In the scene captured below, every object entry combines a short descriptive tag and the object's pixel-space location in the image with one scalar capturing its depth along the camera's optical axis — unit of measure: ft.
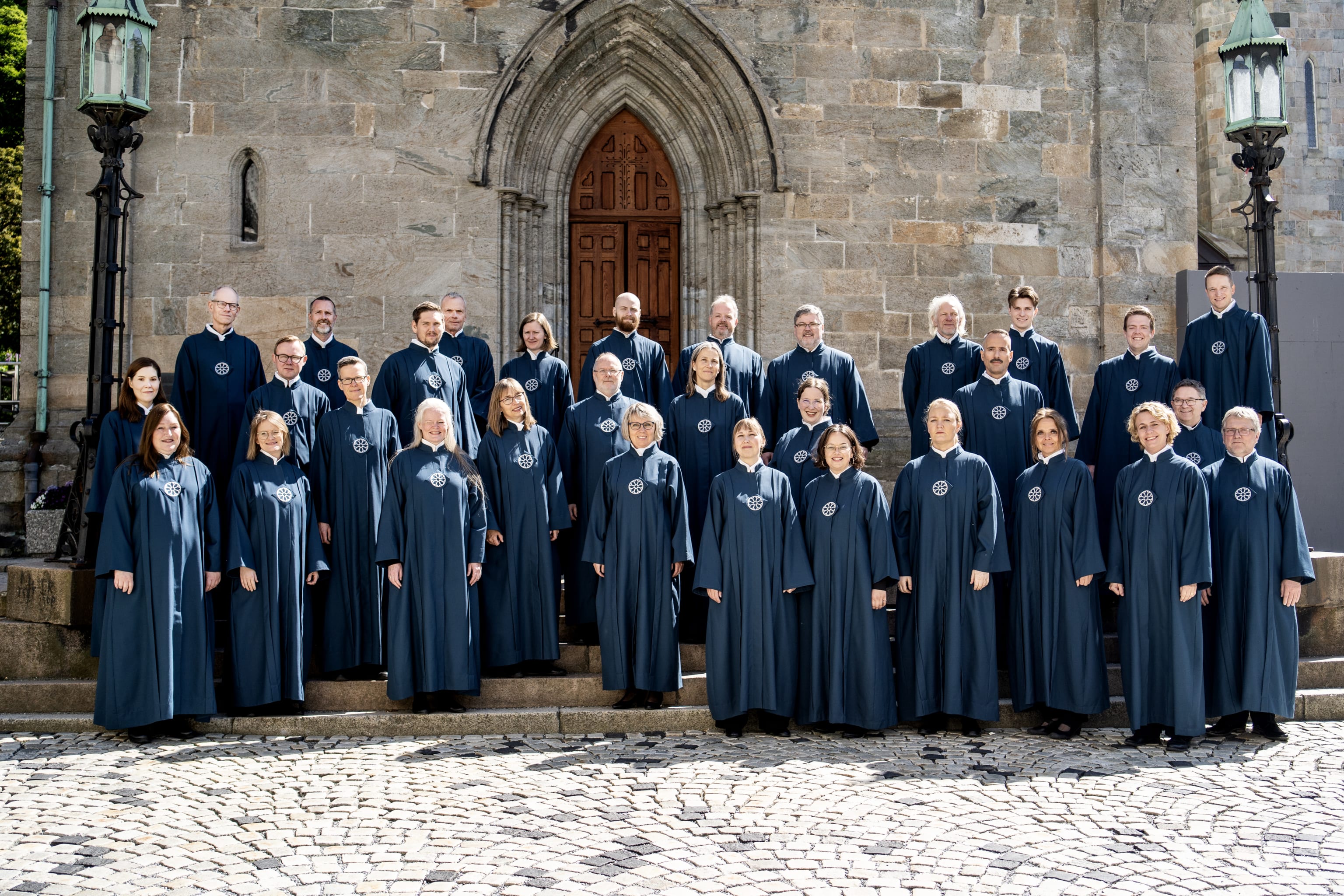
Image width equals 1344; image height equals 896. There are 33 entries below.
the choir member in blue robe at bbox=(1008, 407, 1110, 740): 19.89
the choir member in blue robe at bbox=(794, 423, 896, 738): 19.83
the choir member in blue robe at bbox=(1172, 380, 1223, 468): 21.68
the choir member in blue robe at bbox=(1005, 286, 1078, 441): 25.09
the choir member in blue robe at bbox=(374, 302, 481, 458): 23.73
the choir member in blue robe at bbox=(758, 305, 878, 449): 24.63
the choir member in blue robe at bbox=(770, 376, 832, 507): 21.67
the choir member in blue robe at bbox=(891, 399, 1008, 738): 19.92
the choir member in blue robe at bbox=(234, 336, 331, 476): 22.08
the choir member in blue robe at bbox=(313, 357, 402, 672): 21.22
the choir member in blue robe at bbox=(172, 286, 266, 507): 23.97
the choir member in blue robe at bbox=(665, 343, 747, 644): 23.22
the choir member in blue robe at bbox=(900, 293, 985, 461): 25.12
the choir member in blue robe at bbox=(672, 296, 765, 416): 24.77
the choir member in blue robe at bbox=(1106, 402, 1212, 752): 19.17
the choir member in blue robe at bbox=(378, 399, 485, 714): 20.16
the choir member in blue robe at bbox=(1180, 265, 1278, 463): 23.85
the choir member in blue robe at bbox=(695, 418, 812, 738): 19.90
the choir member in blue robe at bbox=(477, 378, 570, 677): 21.45
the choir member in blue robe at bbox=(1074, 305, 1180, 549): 24.25
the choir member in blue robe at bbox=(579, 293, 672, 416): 24.85
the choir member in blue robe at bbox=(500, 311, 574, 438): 25.00
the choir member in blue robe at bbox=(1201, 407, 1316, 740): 19.58
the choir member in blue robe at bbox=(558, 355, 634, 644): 22.81
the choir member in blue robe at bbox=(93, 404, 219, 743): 19.15
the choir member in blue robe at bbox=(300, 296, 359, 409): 25.32
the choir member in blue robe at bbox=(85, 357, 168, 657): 20.99
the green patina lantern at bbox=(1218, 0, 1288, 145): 24.97
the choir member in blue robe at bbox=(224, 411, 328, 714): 19.94
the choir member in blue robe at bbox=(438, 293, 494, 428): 25.76
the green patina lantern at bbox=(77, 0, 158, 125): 22.82
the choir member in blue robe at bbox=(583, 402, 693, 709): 20.53
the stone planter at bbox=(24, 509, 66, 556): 28.86
